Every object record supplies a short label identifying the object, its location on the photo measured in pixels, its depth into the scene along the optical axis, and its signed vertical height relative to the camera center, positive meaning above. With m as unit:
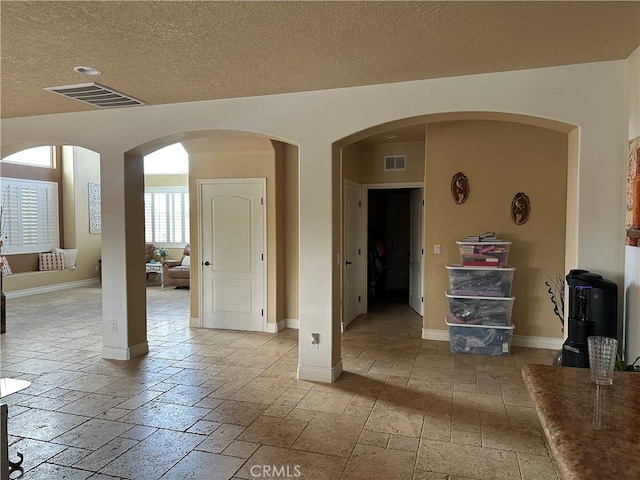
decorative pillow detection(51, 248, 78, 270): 9.96 -0.71
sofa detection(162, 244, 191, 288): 9.91 -1.08
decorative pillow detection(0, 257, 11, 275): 8.39 -0.83
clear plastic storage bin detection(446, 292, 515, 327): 4.86 -0.98
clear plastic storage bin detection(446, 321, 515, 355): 4.83 -1.30
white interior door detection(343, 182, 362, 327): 6.11 -0.40
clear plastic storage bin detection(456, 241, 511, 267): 4.83 -0.34
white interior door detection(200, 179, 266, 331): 5.95 -0.41
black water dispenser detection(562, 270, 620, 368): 2.99 -0.63
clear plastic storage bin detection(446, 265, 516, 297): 4.84 -0.64
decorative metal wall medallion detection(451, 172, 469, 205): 5.27 +0.44
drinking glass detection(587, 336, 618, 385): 1.55 -0.49
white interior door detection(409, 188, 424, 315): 6.66 -0.46
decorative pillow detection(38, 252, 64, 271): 9.56 -0.81
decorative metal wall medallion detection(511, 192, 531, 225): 5.09 +0.19
